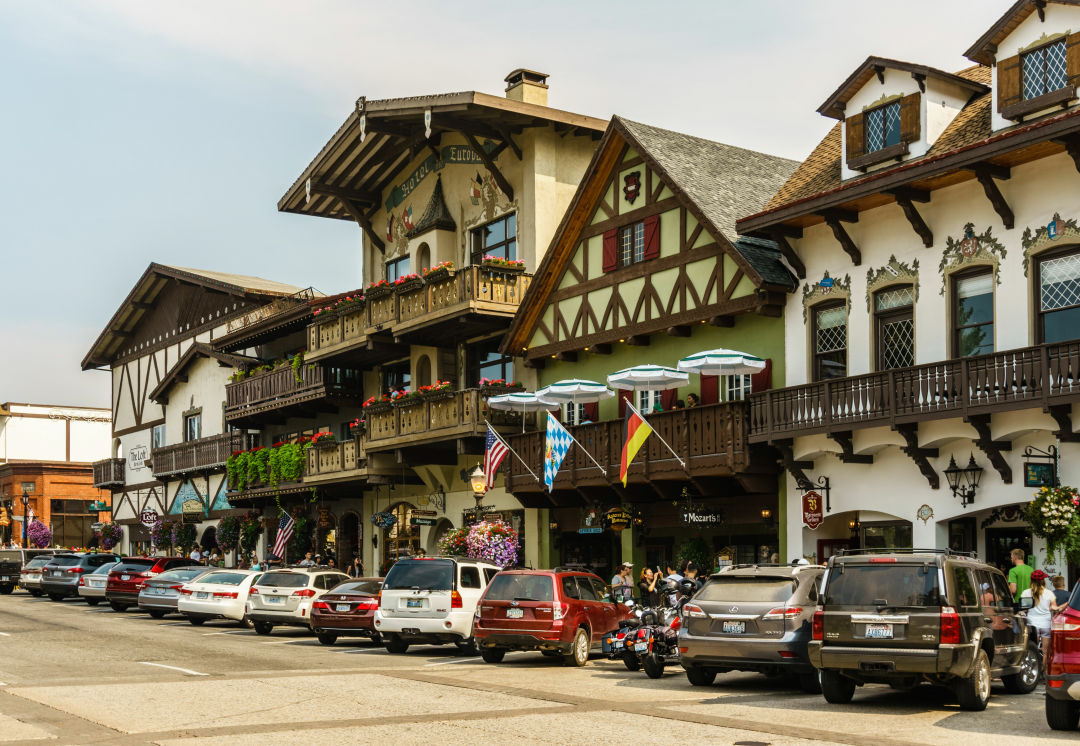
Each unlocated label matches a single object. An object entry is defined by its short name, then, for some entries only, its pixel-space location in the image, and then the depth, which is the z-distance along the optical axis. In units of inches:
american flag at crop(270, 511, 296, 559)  1656.0
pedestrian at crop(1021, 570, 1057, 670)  714.8
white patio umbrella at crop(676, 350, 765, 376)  985.5
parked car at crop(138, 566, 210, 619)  1261.1
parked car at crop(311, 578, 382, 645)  987.9
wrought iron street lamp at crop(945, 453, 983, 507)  877.8
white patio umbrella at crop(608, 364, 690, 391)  1046.4
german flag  1056.2
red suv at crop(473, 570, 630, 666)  818.2
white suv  896.3
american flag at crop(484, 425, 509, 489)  1206.9
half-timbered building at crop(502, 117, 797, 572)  1057.5
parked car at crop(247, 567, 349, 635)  1104.2
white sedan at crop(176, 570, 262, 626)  1174.3
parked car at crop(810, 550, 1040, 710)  580.4
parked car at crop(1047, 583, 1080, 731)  502.6
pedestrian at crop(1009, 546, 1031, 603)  801.8
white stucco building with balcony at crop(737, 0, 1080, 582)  840.3
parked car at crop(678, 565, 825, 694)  666.9
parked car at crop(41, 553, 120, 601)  1611.7
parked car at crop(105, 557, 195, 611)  1391.5
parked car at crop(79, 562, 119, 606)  1496.1
